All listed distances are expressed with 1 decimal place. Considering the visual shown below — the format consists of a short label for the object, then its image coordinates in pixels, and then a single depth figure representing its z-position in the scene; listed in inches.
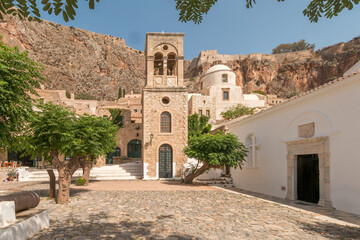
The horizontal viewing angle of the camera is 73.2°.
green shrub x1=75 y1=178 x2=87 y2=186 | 560.7
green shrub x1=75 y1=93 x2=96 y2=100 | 2199.2
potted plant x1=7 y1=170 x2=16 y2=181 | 695.7
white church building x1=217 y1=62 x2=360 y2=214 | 295.0
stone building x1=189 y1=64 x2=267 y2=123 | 1603.1
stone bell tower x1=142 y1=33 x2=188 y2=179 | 716.7
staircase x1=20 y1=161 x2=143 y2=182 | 709.9
